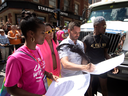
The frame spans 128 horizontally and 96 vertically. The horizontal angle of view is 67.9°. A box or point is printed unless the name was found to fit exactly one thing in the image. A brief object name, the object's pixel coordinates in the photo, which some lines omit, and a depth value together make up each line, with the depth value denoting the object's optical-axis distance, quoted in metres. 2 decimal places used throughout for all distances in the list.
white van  2.46
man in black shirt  2.07
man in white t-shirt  1.39
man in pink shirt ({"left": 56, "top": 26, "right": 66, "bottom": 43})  7.36
